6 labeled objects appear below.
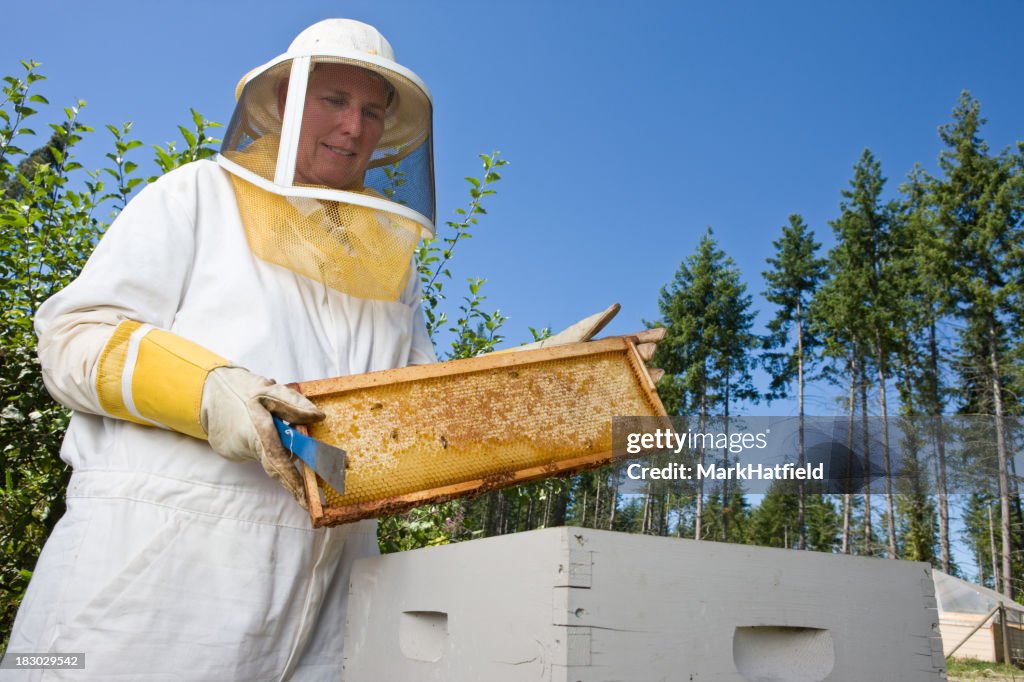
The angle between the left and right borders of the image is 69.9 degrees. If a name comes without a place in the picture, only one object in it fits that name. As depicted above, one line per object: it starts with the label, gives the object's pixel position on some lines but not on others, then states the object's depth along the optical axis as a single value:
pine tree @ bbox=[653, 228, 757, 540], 33.22
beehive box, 1.19
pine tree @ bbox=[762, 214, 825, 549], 32.62
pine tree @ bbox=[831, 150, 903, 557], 28.00
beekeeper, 1.44
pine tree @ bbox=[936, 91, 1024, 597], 24.84
